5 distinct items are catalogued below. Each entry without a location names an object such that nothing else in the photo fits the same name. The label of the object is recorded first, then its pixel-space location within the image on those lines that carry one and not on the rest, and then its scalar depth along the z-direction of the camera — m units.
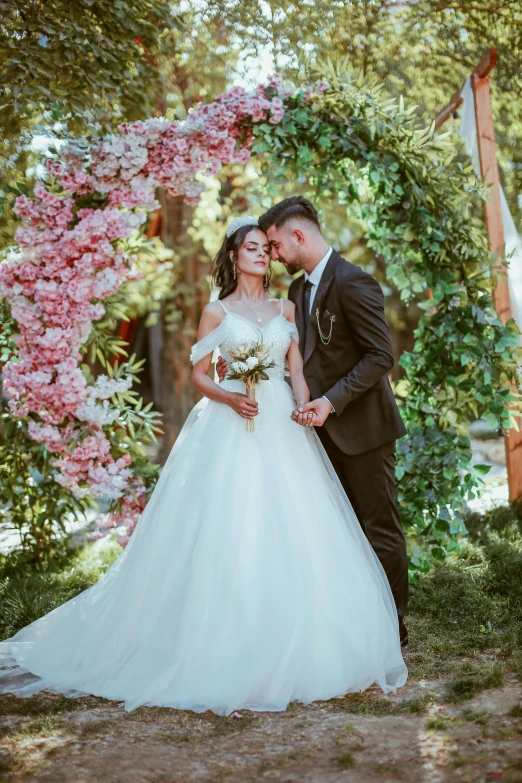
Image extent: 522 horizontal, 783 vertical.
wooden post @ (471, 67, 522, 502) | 5.40
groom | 3.74
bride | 3.17
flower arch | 4.53
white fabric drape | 5.20
